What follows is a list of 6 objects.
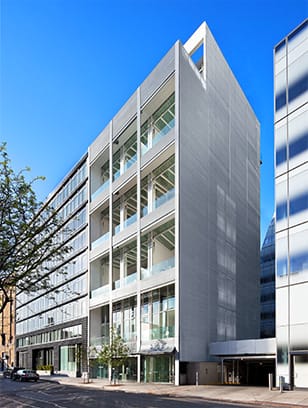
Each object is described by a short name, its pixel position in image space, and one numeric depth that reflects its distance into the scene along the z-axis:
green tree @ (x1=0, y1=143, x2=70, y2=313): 15.77
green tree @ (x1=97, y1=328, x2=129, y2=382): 42.78
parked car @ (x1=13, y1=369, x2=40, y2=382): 55.47
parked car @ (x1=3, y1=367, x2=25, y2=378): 59.16
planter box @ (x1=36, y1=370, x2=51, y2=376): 71.80
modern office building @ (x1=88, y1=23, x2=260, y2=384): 41.41
